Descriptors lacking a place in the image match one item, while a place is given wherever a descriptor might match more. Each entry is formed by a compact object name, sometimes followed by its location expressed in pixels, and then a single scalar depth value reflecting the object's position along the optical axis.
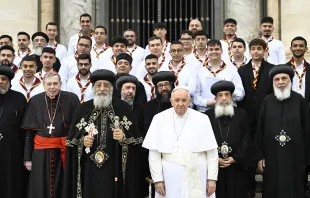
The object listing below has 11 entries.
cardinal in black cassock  8.44
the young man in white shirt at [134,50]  11.36
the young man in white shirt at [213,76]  9.41
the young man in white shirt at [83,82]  9.59
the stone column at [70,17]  13.55
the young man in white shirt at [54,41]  11.80
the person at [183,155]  7.63
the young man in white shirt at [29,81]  9.38
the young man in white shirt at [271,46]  11.08
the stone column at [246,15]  13.58
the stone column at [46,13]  13.45
